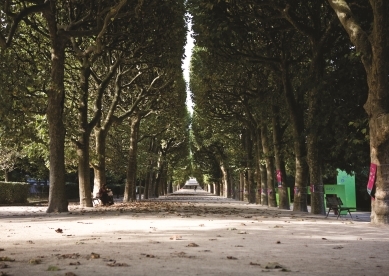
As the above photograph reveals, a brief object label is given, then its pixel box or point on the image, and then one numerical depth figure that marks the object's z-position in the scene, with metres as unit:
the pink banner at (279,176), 27.59
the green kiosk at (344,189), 25.23
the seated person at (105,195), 29.56
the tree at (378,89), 13.80
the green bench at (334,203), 19.94
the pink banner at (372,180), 14.42
